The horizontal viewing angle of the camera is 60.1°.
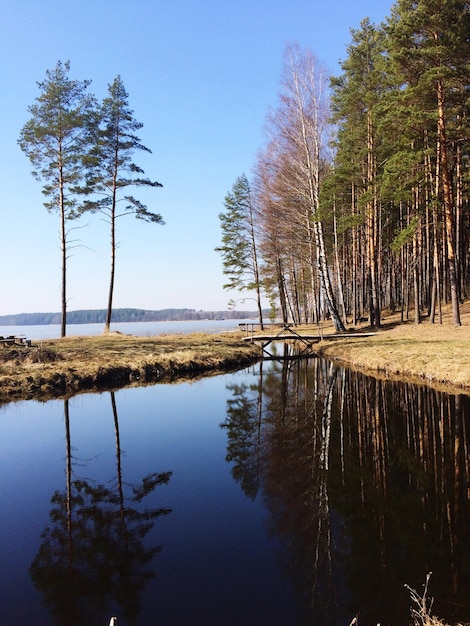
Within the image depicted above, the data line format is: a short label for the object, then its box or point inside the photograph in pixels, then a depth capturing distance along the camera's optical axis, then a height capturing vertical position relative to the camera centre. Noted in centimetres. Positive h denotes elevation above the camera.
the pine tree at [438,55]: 1781 +1204
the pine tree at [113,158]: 2858 +1195
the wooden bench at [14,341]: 2148 -88
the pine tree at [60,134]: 2638 +1246
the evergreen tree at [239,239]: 4381 +890
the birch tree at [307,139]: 2577 +1182
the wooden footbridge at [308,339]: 2647 -129
